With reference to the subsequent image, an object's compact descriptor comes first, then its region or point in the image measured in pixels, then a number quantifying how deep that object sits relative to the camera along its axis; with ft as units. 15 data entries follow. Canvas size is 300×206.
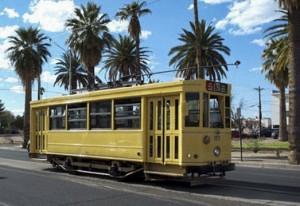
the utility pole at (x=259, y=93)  293.62
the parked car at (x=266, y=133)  243.35
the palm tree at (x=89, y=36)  126.00
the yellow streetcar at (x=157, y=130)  38.04
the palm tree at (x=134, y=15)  128.68
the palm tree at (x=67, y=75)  167.56
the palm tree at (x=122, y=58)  148.55
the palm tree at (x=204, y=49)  124.97
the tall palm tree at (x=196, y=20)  97.14
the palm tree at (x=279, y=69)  116.23
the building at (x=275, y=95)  312.80
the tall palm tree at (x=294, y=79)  71.08
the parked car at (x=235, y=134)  211.78
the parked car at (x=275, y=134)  219.07
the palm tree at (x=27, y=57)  140.50
